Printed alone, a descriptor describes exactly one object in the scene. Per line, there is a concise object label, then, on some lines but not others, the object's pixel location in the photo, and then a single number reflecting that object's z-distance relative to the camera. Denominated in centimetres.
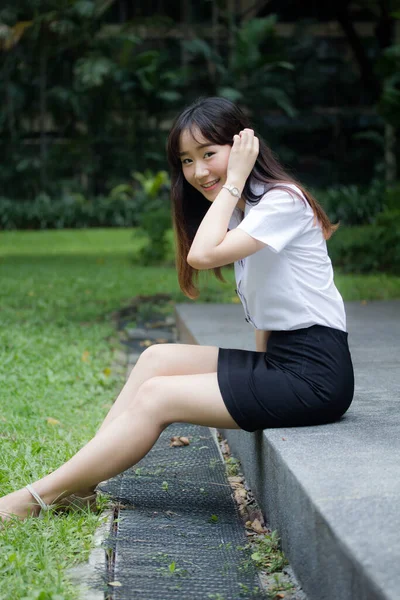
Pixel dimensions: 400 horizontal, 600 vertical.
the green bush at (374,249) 1041
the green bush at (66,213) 2225
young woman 280
